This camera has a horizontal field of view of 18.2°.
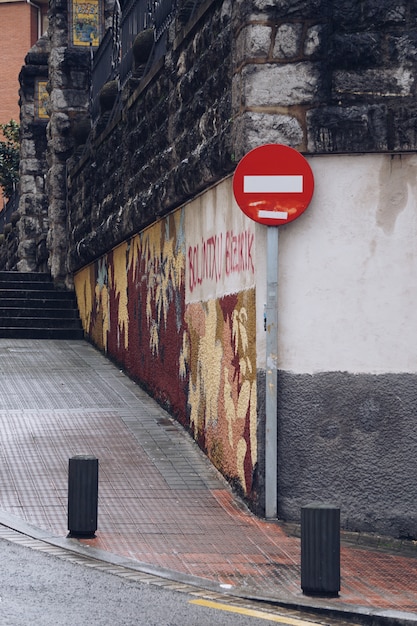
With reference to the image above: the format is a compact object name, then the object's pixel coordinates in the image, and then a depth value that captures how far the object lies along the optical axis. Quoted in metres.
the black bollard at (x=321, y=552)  8.16
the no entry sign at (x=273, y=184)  10.54
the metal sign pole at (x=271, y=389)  10.57
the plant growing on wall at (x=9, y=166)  37.53
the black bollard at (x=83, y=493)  9.59
